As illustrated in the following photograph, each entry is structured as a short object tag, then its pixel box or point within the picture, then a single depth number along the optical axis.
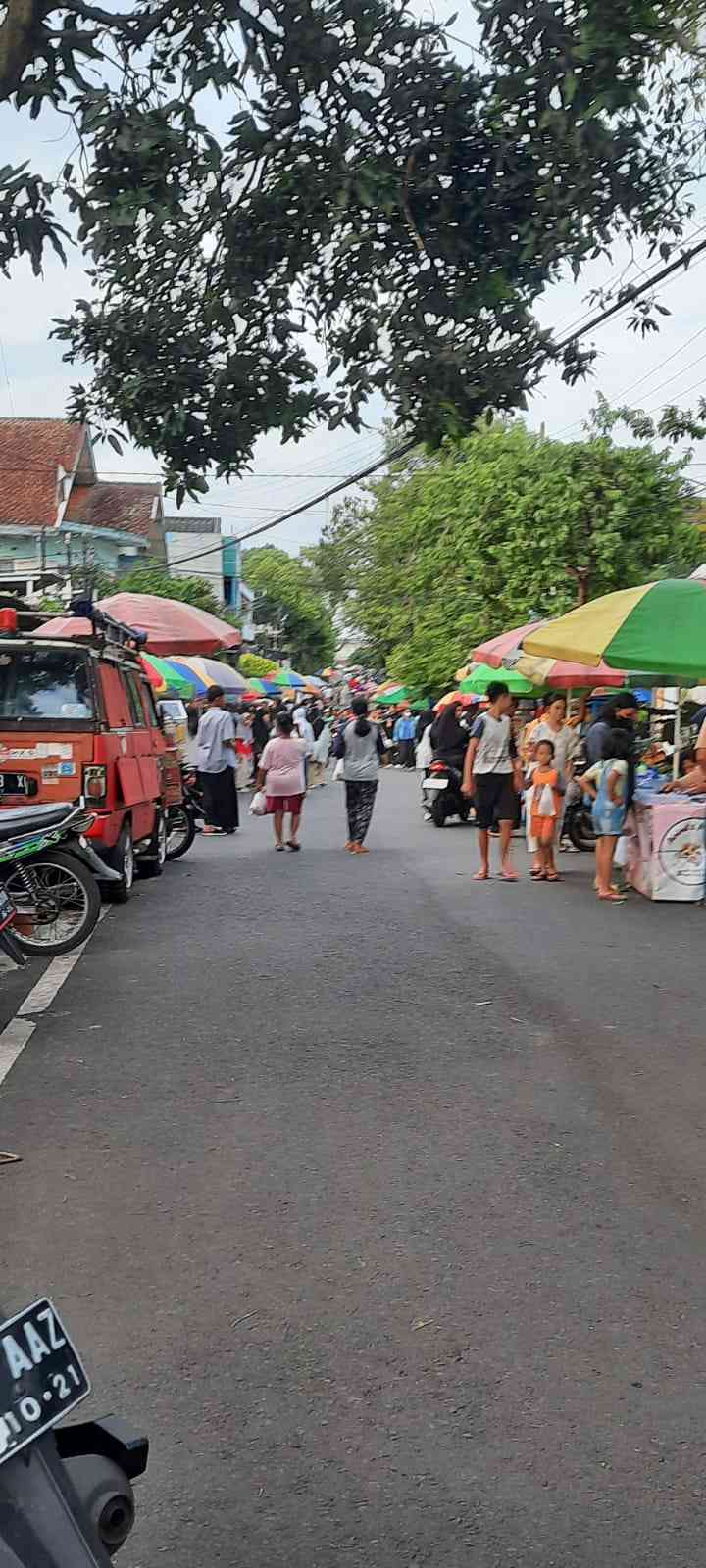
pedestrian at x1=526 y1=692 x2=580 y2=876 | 17.42
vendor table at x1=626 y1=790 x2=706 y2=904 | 13.80
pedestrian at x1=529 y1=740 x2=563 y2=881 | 15.04
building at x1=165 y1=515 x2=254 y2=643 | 78.12
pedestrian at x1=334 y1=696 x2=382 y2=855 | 18.03
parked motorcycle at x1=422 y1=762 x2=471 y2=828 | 23.34
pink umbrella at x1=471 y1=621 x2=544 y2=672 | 21.56
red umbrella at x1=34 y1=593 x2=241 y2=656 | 18.73
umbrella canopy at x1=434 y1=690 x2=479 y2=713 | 24.29
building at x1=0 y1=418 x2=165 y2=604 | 40.06
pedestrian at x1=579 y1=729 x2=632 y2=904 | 13.65
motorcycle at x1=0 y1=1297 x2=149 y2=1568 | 2.17
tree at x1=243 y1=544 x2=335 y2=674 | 100.69
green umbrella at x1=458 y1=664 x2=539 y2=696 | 26.28
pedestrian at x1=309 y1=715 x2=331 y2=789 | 37.69
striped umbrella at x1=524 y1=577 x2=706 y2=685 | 13.27
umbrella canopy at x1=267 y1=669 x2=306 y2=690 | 61.16
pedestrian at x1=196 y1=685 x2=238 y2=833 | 18.89
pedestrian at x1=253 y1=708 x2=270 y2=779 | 33.50
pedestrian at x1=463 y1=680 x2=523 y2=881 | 14.60
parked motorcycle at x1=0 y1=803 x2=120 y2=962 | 10.04
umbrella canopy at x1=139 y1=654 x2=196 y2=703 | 25.05
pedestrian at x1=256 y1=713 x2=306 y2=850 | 18.19
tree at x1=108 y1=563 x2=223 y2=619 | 45.45
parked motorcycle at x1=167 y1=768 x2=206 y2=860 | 17.48
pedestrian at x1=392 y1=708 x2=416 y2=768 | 52.88
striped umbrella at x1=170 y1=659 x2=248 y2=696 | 28.28
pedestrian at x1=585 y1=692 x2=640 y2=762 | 13.84
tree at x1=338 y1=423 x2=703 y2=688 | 26.03
